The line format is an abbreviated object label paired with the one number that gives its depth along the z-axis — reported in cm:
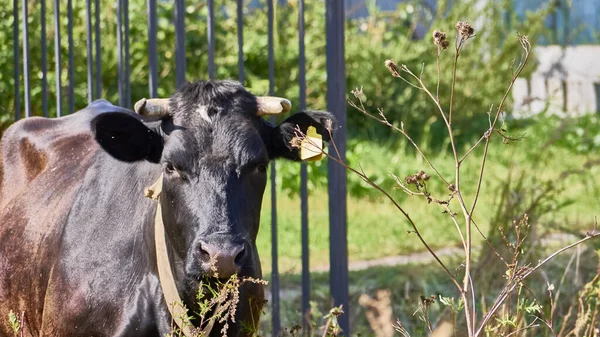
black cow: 687
